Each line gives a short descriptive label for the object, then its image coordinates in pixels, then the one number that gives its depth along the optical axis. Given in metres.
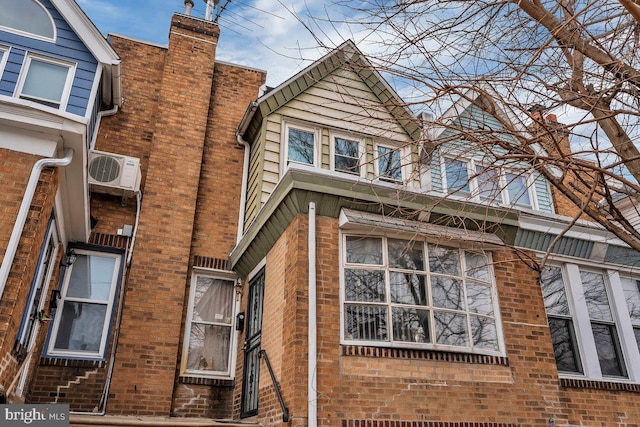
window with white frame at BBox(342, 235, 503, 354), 6.57
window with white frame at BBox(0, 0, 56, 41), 7.88
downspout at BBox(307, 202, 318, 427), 5.75
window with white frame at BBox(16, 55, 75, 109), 7.57
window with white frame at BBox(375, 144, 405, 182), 10.11
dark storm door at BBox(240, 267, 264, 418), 7.60
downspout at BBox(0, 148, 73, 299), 5.62
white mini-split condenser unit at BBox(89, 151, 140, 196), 8.92
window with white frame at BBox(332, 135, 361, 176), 9.95
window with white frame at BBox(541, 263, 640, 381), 8.11
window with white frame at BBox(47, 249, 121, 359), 8.31
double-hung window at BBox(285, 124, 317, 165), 9.65
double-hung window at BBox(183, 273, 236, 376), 8.84
